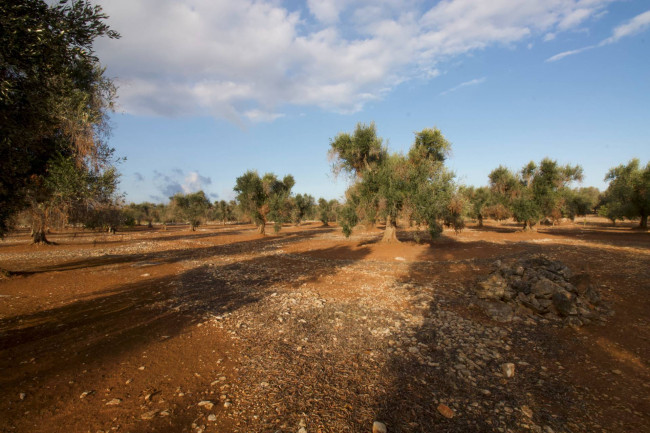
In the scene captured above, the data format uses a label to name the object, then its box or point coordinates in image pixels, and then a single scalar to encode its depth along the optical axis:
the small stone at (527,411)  4.23
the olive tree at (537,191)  33.47
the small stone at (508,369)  5.30
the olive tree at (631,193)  30.28
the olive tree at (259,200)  38.47
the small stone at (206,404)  4.35
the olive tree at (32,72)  5.39
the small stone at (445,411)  4.23
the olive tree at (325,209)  69.81
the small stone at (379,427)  3.85
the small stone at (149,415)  4.10
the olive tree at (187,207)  50.72
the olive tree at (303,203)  64.10
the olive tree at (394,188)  20.09
